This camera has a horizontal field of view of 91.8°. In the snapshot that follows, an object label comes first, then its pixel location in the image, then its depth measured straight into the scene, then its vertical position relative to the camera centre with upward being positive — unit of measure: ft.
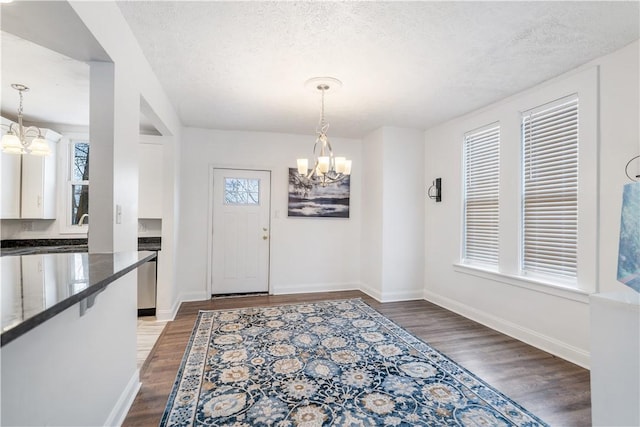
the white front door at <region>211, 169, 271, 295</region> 15.19 -0.96
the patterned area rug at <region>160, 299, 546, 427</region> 6.10 -4.00
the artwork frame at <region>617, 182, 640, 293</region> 4.83 -0.31
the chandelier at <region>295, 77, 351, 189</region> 9.31 +1.56
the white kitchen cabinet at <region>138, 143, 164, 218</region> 12.89 +1.28
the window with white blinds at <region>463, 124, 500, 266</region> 11.52 +0.80
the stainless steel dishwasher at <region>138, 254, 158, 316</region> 12.16 -3.10
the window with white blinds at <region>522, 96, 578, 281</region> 8.91 +0.82
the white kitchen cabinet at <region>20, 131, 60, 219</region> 11.84 +0.93
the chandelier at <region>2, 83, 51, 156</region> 8.86 +1.98
